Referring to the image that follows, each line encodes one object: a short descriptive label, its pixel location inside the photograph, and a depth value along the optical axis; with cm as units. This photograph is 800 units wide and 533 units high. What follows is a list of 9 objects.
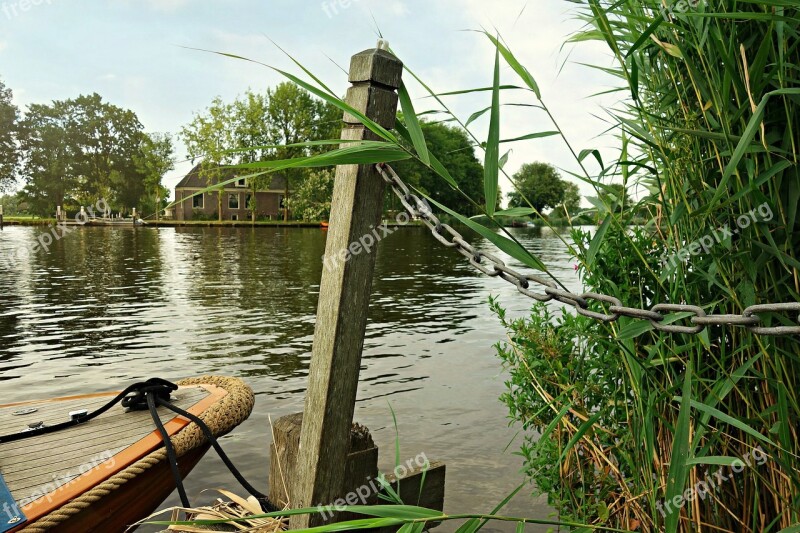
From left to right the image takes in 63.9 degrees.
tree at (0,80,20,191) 8975
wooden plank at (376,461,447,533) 290
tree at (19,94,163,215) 9094
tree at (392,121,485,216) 7500
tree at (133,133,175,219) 8200
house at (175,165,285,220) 7644
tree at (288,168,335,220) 6575
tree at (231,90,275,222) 6875
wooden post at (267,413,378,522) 271
